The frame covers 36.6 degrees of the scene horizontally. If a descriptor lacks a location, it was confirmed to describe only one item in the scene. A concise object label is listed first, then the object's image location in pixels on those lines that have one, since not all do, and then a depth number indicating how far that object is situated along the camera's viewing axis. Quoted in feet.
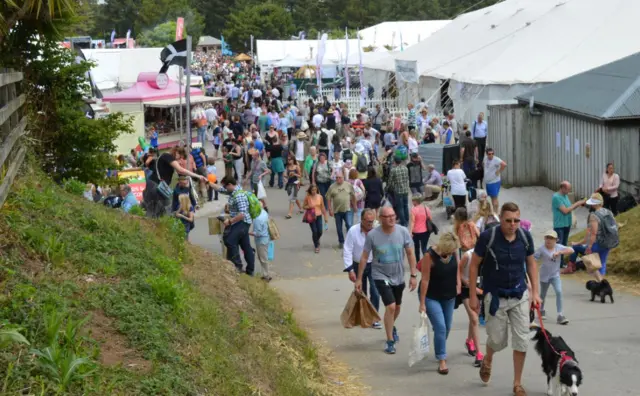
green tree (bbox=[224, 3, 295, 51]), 341.82
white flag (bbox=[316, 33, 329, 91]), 143.84
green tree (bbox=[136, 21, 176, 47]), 307.07
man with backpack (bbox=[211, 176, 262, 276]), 45.75
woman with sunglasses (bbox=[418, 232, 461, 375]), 30.09
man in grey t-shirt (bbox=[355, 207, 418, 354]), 32.17
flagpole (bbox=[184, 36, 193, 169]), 61.36
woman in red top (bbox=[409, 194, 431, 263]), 47.29
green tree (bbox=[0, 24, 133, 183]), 41.75
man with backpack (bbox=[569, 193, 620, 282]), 42.16
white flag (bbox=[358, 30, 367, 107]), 129.49
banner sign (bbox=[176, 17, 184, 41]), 166.81
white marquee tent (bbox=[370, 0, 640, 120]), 91.04
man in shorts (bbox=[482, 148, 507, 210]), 65.16
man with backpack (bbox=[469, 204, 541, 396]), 26.89
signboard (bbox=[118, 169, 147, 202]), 65.82
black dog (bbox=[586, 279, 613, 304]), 40.34
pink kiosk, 110.83
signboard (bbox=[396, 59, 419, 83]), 111.86
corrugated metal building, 60.90
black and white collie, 25.41
